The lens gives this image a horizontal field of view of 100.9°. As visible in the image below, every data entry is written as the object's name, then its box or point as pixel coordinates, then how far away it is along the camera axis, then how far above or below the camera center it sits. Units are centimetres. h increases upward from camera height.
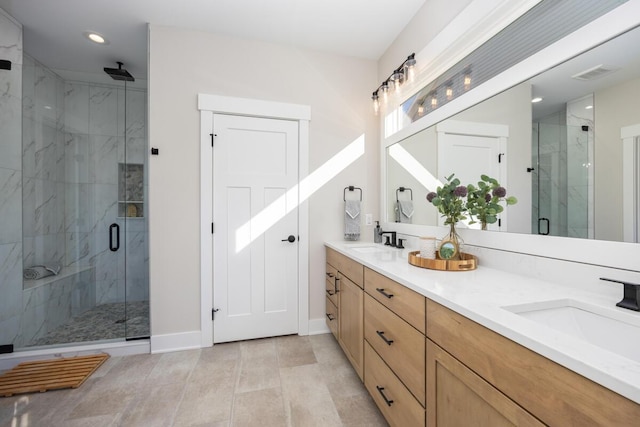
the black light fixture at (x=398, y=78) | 211 +117
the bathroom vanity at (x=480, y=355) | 54 -40
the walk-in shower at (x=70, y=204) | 230 +9
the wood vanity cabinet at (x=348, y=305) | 174 -70
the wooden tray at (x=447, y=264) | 141 -28
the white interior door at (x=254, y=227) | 242 -14
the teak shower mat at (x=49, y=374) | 177 -117
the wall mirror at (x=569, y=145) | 96 +31
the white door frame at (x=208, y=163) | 235 +44
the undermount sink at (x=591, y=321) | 79 -36
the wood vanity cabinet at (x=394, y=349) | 110 -67
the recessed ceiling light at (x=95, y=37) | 238 +161
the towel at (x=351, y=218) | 264 -6
